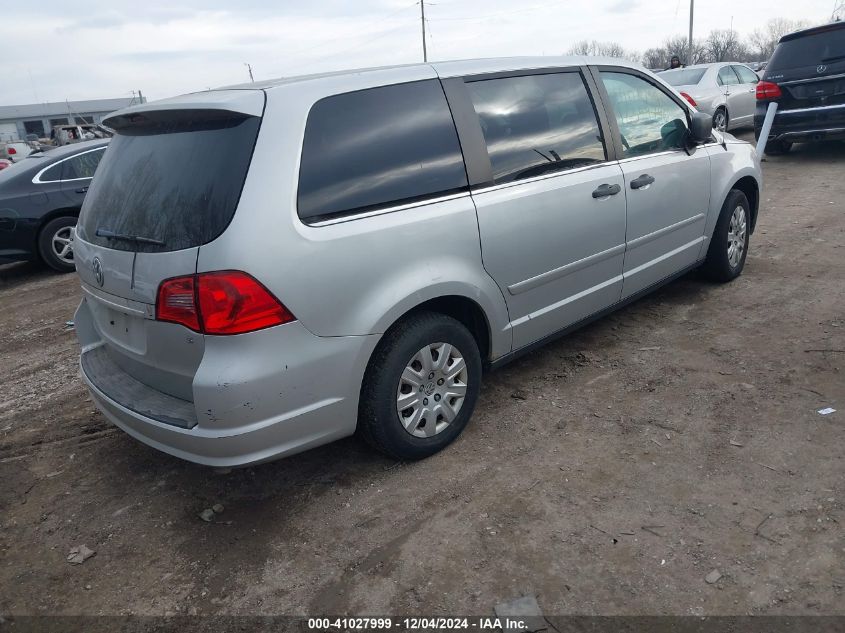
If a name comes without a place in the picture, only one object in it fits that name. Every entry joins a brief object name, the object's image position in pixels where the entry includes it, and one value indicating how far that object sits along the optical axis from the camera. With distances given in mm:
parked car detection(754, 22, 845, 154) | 9000
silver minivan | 2584
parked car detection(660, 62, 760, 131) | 12406
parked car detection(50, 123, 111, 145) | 24116
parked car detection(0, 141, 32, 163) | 26781
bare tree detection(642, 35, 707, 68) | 74500
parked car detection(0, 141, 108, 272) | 7754
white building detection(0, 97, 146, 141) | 74500
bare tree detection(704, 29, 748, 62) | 81812
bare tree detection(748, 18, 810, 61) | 86138
